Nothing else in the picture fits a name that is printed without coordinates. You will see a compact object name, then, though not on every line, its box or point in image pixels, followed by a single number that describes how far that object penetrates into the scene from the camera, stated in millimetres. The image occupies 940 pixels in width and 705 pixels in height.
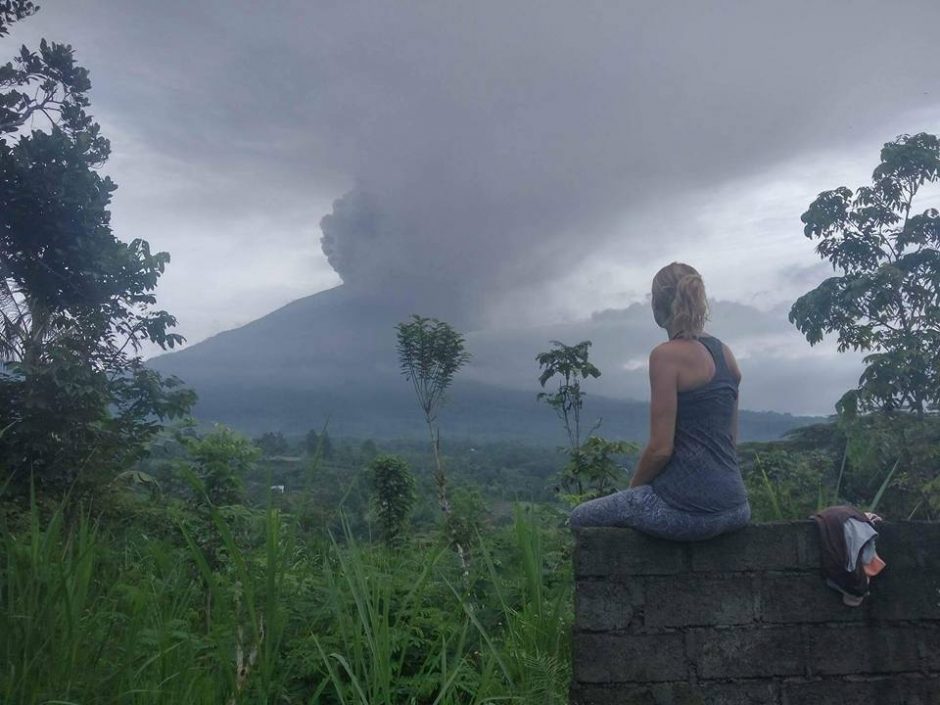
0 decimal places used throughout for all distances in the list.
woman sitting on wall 3717
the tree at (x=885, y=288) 11570
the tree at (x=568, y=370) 9102
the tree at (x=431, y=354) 11602
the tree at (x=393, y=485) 10375
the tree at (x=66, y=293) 8508
